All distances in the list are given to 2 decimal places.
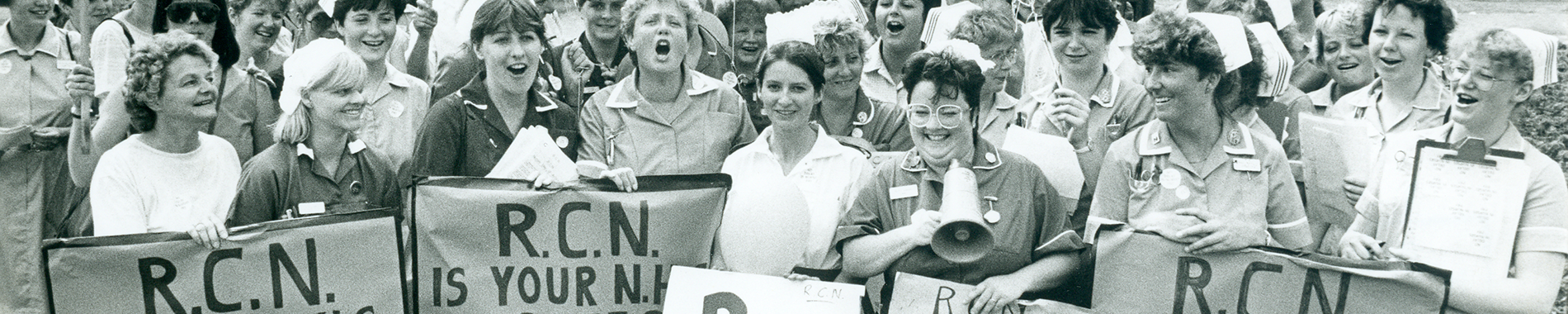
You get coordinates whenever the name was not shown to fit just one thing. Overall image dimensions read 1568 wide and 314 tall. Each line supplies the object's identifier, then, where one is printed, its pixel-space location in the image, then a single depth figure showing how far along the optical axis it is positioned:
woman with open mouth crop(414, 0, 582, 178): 6.97
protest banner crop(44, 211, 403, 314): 6.00
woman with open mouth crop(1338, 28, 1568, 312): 5.73
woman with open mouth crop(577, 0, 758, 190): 7.22
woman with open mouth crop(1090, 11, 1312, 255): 5.95
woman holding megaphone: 5.93
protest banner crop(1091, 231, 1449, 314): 5.76
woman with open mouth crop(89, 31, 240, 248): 6.10
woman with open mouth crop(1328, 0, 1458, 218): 7.27
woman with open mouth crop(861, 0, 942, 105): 8.84
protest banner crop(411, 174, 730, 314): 6.54
